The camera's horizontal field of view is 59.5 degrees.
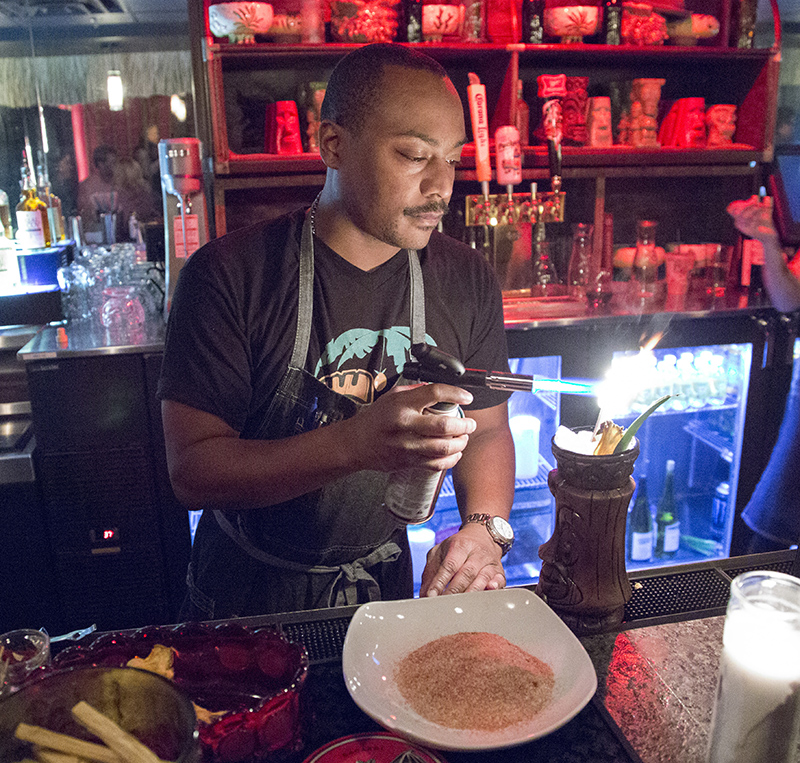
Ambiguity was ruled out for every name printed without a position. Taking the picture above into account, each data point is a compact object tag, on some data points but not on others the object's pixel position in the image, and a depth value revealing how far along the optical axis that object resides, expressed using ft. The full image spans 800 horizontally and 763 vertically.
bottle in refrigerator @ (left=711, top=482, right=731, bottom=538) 10.26
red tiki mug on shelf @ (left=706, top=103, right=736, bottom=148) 10.01
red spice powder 2.51
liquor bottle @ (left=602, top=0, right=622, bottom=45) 9.28
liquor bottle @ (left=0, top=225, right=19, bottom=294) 9.55
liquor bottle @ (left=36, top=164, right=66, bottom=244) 10.32
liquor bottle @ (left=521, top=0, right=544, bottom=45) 9.18
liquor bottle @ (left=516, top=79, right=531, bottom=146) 9.41
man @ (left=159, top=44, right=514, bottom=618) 4.29
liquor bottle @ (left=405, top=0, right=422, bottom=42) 8.89
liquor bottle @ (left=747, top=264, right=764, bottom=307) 10.34
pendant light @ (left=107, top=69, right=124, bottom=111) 10.48
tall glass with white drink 2.11
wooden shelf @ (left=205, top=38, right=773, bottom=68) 8.34
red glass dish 2.54
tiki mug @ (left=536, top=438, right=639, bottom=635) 3.10
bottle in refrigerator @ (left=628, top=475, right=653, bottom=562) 9.71
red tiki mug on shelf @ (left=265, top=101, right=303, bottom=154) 8.94
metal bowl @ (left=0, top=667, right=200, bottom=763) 1.65
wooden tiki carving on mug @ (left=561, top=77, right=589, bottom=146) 9.66
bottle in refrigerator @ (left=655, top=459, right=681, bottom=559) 9.96
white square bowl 2.39
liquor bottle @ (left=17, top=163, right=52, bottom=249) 9.82
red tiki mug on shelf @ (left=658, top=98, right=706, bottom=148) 9.95
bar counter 2.51
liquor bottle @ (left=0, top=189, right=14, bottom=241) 10.19
